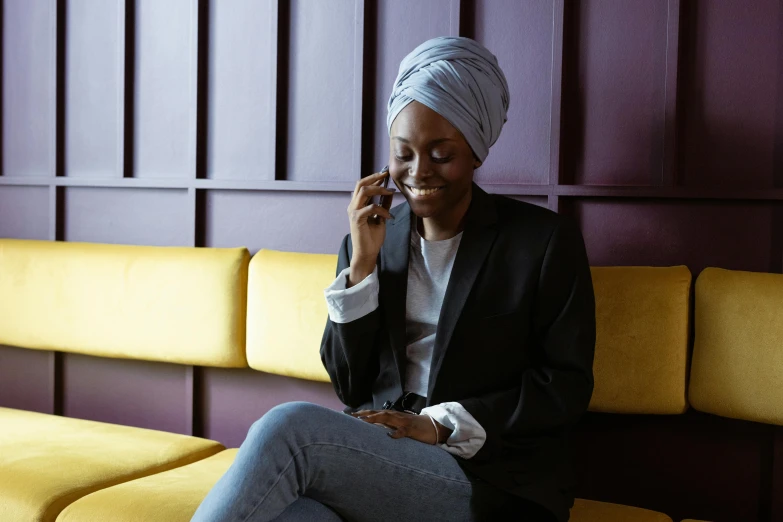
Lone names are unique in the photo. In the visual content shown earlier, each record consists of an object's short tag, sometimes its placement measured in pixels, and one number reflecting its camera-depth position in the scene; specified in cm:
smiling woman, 162
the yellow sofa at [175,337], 204
